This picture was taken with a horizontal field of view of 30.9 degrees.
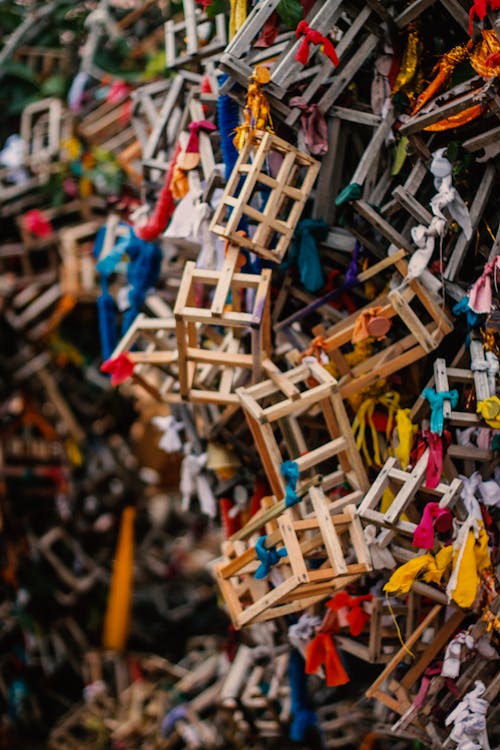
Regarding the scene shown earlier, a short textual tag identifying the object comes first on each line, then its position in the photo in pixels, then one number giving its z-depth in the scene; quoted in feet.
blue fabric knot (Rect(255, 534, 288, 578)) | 13.24
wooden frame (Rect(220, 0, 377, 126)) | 13.66
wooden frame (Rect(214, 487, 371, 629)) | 12.84
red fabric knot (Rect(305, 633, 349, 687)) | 14.88
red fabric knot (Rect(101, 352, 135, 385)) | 15.78
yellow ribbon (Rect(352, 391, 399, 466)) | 14.62
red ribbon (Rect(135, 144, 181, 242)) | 16.06
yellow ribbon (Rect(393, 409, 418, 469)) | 13.87
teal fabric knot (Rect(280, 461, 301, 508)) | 13.30
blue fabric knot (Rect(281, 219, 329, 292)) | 14.76
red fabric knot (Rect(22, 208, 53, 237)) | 22.82
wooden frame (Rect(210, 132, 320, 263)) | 13.39
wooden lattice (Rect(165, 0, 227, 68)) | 16.35
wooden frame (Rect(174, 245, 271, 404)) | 13.66
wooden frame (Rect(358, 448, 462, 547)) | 12.94
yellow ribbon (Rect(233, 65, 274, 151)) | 13.58
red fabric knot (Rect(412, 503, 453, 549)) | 12.60
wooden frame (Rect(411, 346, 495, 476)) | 13.12
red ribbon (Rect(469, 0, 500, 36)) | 12.40
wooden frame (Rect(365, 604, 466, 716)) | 13.98
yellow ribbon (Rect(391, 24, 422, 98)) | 13.96
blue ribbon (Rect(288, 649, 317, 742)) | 16.94
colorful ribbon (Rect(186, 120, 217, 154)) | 15.53
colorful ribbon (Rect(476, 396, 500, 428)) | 12.65
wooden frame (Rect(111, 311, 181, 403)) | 15.76
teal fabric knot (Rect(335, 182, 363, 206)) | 13.84
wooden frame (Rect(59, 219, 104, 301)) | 21.56
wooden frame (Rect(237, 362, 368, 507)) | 13.76
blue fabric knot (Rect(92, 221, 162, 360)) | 16.89
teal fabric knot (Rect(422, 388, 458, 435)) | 13.19
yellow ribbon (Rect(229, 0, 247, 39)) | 14.21
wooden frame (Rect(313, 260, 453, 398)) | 13.50
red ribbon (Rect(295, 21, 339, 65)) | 13.34
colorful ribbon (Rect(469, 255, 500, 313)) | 12.88
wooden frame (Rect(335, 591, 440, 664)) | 14.58
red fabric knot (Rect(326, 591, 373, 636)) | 14.44
